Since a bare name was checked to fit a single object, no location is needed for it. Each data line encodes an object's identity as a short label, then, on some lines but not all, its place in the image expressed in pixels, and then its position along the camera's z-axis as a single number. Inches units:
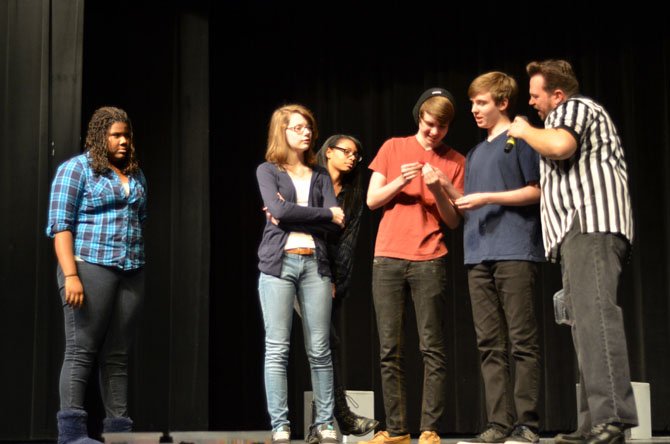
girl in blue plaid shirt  122.4
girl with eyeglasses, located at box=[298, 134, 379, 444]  135.5
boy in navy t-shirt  118.3
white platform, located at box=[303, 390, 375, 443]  157.8
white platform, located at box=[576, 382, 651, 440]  159.9
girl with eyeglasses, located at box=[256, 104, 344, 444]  120.1
